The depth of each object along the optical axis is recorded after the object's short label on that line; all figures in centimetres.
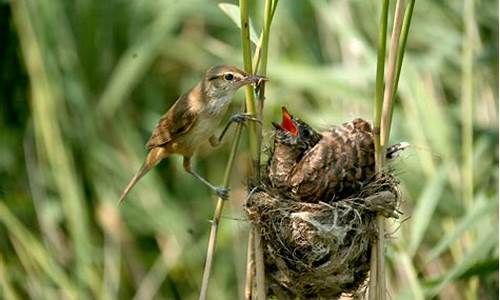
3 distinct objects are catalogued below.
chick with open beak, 659
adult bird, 758
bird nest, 610
